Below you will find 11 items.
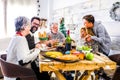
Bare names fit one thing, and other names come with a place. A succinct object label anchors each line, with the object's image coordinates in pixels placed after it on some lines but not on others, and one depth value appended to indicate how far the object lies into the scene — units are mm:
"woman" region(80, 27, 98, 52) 1551
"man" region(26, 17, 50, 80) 1330
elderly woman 1057
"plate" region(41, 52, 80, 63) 932
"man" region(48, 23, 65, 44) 1972
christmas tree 2285
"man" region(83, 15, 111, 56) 1561
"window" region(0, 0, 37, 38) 2503
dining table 898
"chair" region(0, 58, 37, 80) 1050
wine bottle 1228
